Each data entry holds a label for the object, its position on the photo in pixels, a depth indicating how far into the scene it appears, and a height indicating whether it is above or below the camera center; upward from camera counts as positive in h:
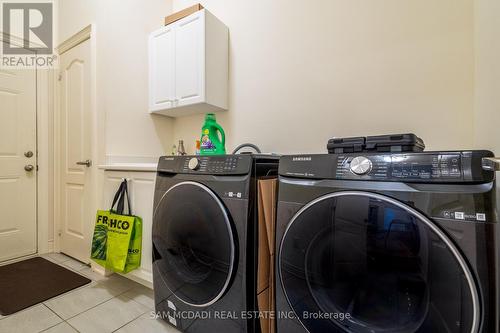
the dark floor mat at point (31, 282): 1.47 -0.88
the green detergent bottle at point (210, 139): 1.62 +0.18
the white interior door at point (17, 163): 2.12 +0.00
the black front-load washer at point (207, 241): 0.94 -0.34
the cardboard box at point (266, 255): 0.98 -0.40
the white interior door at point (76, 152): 2.02 +0.11
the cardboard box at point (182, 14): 1.81 +1.21
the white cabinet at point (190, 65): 1.74 +0.79
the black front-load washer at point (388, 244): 0.56 -0.22
